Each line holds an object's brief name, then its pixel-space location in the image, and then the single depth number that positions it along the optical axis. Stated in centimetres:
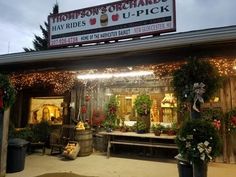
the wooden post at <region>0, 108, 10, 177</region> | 420
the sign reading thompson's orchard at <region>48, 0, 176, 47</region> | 449
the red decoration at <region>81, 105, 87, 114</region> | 670
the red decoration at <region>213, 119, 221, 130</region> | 502
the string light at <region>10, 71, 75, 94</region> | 634
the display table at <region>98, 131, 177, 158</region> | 552
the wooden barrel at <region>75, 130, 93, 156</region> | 601
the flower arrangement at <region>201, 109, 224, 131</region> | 513
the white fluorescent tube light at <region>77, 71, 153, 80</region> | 521
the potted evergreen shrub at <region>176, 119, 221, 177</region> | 287
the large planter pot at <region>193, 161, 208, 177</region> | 294
